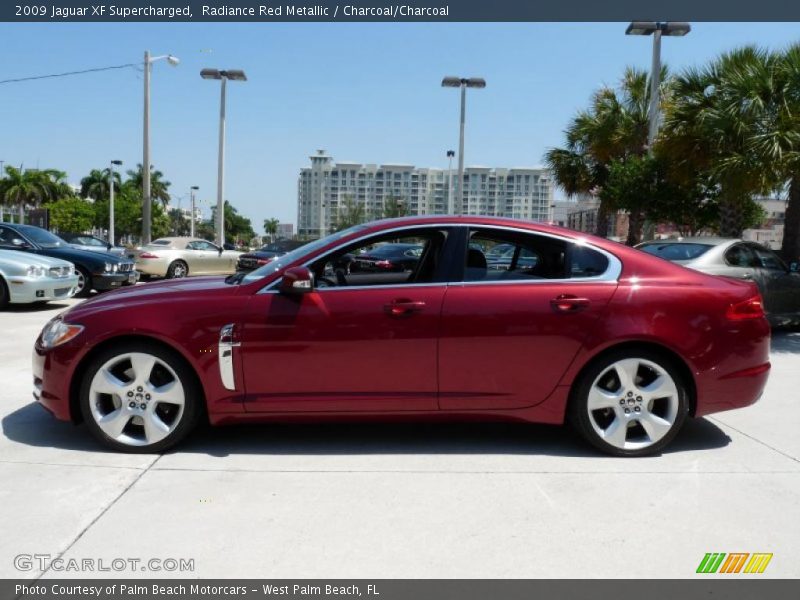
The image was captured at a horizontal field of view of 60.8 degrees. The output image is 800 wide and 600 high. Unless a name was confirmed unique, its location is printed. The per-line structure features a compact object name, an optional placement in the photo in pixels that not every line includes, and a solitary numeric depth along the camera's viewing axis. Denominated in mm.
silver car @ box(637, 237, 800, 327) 8359
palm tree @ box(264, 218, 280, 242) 162625
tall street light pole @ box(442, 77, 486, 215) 26328
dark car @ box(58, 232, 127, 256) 18797
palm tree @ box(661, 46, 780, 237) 10594
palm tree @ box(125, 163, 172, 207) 86938
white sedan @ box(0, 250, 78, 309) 10570
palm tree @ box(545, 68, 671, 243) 20625
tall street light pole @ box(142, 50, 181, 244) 24766
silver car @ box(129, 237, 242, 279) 18344
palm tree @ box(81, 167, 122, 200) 84188
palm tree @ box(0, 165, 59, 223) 74375
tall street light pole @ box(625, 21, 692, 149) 16406
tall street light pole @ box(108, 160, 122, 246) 53344
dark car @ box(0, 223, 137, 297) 13141
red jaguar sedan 4023
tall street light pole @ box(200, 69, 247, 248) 26719
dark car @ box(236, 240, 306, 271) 18875
